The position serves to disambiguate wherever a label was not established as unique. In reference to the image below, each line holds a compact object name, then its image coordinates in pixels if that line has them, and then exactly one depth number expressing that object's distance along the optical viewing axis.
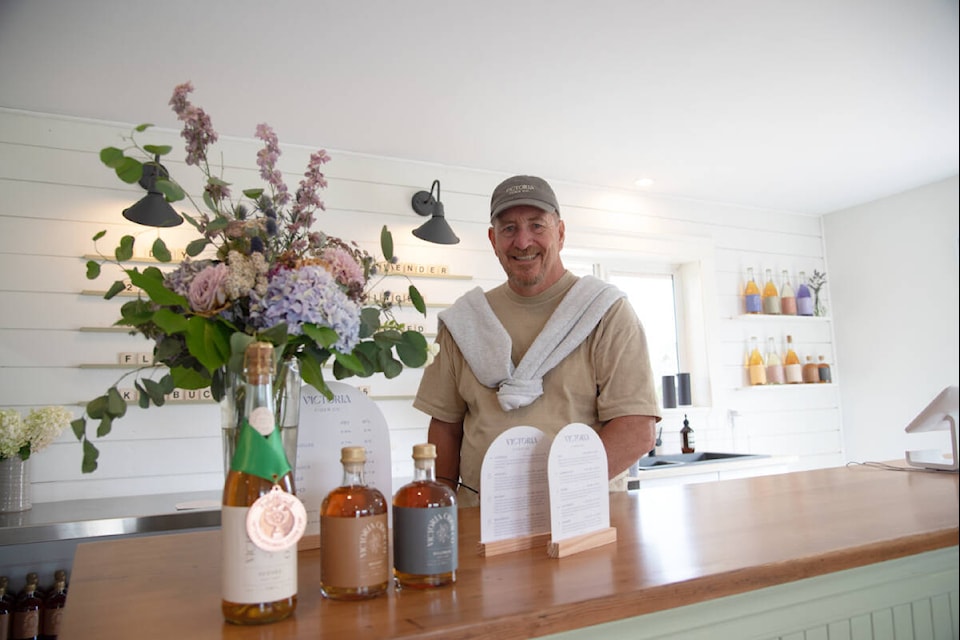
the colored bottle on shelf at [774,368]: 4.59
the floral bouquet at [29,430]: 2.45
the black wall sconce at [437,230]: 3.28
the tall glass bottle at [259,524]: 0.72
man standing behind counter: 1.54
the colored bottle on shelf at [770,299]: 4.64
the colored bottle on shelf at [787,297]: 4.73
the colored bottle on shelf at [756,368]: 4.52
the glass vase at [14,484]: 2.50
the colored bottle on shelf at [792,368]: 4.62
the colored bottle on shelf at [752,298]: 4.57
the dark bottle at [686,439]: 4.12
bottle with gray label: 0.84
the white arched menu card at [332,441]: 1.02
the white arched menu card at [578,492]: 0.99
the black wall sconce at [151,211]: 2.49
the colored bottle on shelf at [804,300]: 4.74
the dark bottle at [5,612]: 2.45
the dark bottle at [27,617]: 2.47
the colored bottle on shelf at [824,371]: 4.74
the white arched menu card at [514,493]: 0.99
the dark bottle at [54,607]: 2.50
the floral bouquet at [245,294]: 0.83
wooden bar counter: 0.74
